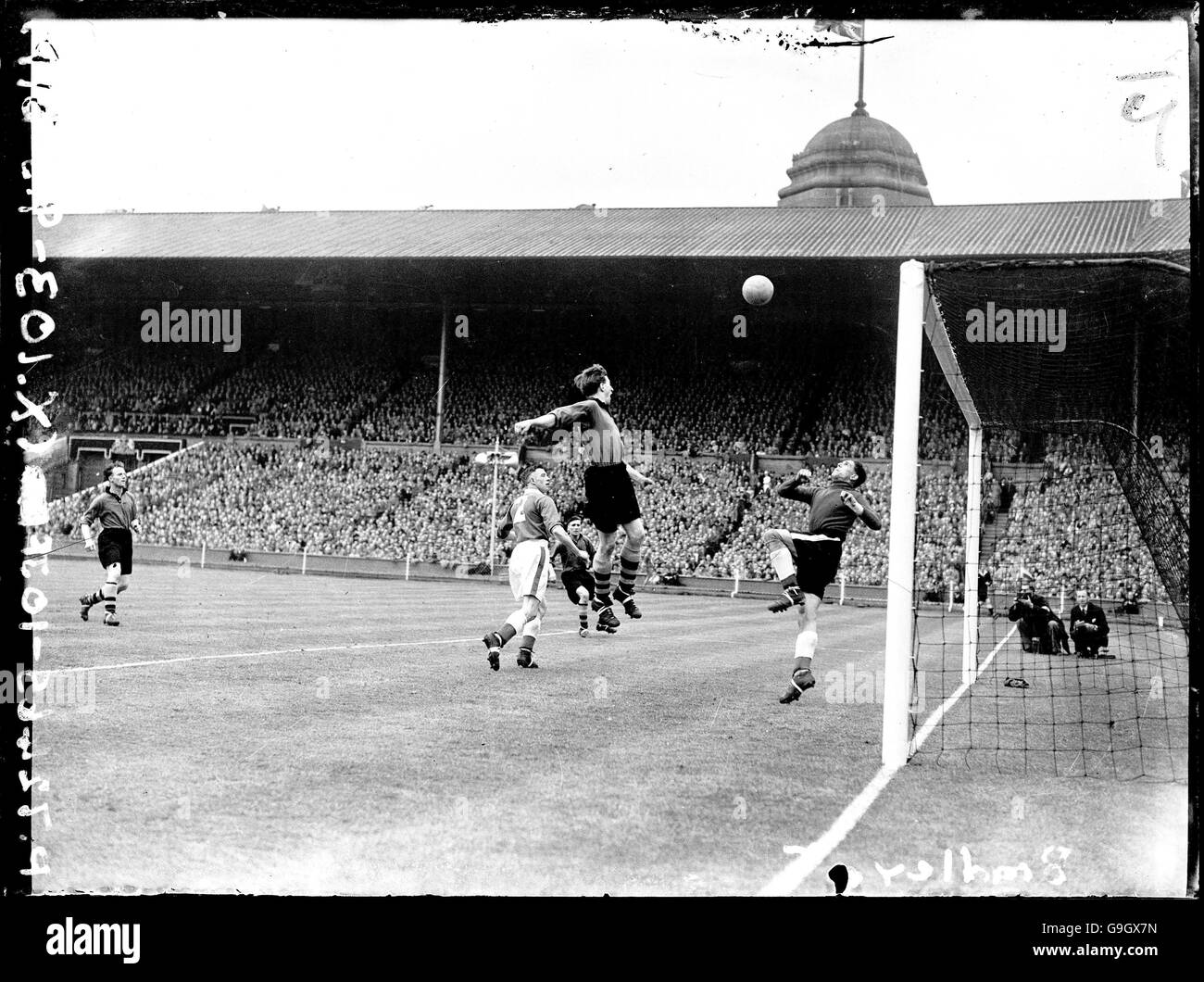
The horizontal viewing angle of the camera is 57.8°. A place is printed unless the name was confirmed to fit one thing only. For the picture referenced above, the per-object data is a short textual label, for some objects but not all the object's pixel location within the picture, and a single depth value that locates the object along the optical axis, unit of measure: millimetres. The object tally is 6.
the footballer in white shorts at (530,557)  9836
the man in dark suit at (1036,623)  14906
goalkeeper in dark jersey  8430
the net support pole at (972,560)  11938
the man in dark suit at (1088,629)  14750
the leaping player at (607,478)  7918
